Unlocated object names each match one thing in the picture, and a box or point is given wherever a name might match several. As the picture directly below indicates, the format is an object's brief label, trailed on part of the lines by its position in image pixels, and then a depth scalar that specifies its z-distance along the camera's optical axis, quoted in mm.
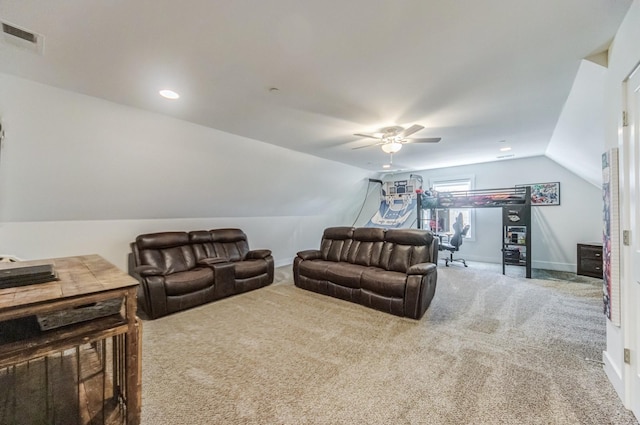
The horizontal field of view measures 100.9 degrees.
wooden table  1179
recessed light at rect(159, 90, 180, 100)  2588
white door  1667
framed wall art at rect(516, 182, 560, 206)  5707
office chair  6113
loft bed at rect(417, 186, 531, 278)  5176
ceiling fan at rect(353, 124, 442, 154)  3568
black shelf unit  5156
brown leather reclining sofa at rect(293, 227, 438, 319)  3350
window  6754
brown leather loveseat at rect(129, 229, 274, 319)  3412
